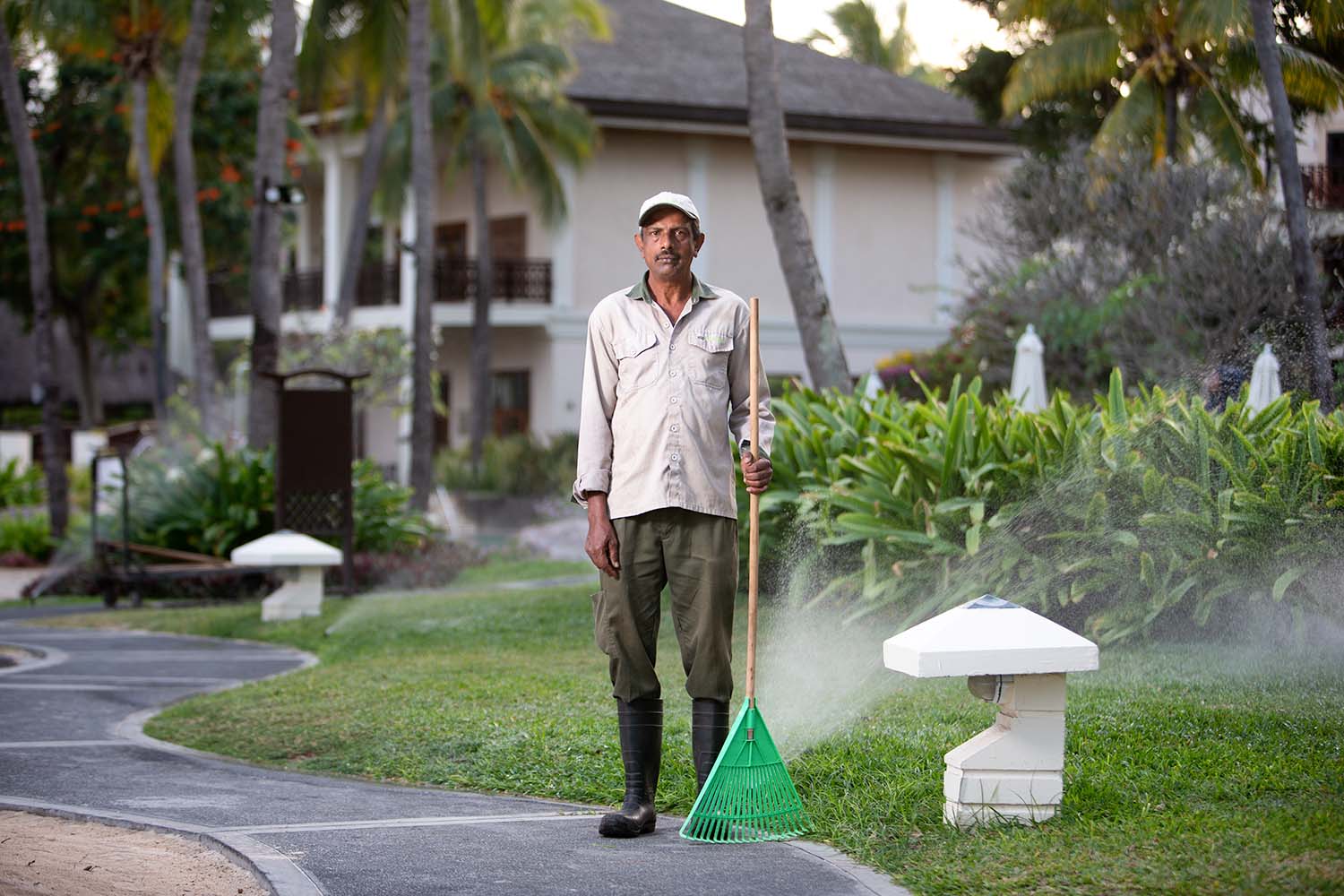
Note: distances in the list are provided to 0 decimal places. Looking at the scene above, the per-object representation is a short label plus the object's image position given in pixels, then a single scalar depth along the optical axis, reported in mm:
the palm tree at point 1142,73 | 19828
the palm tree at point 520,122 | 28156
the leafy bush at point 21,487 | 25812
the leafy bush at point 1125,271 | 15859
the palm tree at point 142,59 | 24891
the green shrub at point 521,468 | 25781
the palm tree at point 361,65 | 25094
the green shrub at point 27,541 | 21547
